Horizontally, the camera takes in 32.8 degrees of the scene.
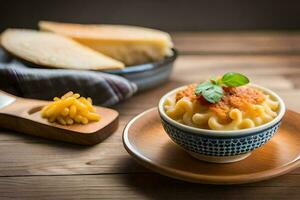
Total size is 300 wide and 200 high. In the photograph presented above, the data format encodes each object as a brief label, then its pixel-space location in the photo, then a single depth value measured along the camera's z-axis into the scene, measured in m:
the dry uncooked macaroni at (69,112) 1.09
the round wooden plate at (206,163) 0.87
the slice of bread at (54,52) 1.36
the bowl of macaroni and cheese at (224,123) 0.90
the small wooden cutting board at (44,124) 1.08
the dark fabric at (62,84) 1.27
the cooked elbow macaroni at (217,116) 0.91
